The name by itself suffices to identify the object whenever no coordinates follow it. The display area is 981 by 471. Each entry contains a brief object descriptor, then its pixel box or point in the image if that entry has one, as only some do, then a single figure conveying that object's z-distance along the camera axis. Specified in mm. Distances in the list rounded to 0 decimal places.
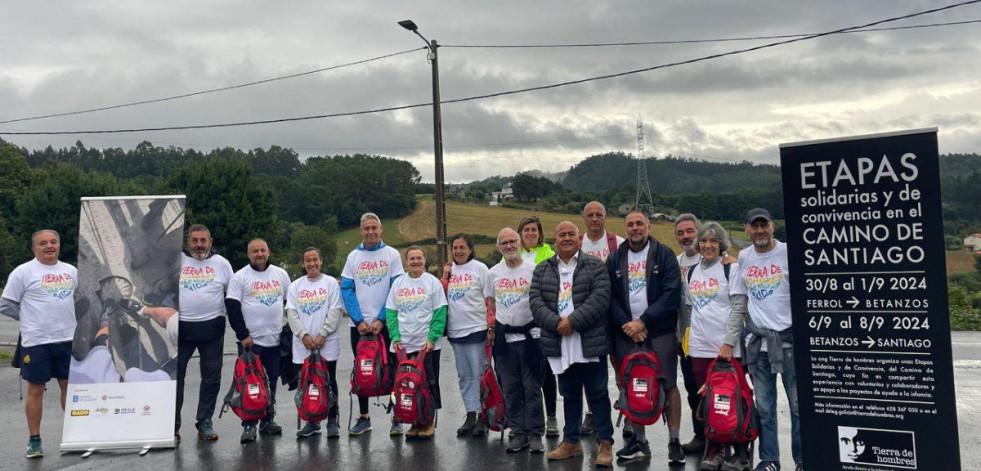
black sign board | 4391
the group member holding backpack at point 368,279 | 7977
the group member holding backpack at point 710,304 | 6355
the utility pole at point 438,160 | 21344
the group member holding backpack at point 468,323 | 7637
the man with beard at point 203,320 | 7895
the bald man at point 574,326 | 6496
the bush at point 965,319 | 20573
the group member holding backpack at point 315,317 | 7801
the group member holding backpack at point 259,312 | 7898
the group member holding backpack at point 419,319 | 7668
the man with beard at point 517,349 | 7113
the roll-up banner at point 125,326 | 7551
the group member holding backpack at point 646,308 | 6512
